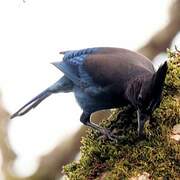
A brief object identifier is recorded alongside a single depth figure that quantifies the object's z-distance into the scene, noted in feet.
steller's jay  15.47
